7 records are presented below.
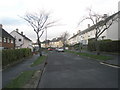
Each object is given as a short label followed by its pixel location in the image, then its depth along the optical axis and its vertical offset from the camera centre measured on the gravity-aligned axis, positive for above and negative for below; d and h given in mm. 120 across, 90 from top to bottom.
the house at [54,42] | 90605 +2249
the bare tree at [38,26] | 16249 +3595
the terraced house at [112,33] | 19919 +2768
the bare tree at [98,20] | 12693 +3693
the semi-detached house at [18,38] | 33070 +2656
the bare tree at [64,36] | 49938 +5025
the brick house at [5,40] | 19660 +1293
